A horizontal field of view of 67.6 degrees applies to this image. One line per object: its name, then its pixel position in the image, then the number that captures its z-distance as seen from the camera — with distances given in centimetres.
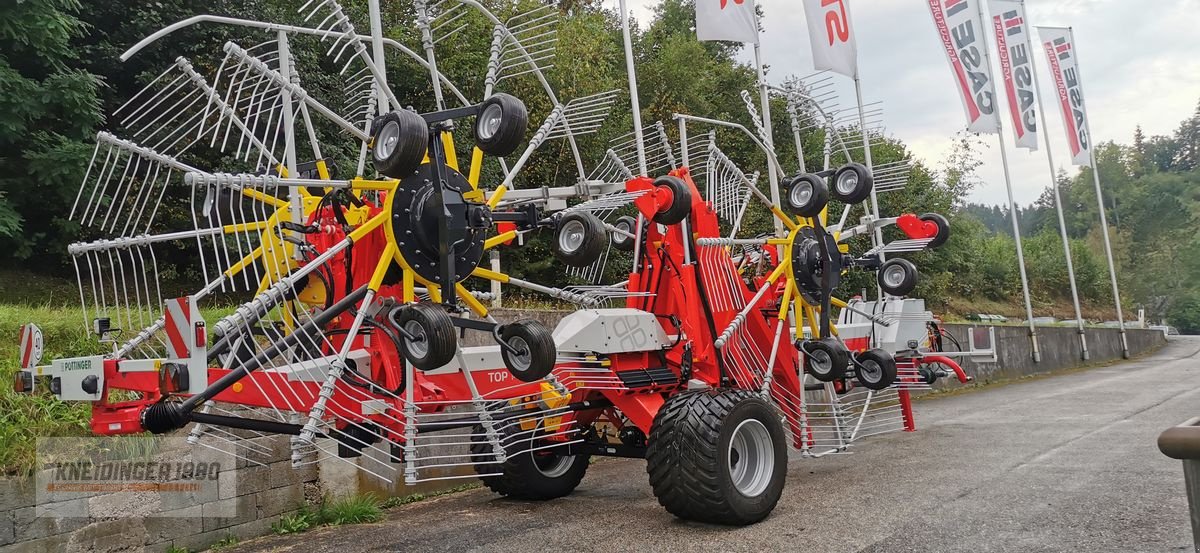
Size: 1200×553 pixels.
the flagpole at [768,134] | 856
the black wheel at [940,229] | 905
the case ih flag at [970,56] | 1812
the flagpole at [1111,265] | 2702
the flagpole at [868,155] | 983
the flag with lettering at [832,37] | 1169
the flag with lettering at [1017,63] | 2134
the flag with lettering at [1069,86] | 2406
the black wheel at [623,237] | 814
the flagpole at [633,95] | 808
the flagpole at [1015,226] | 2114
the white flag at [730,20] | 1054
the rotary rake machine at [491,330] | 485
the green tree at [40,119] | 973
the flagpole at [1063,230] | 2350
